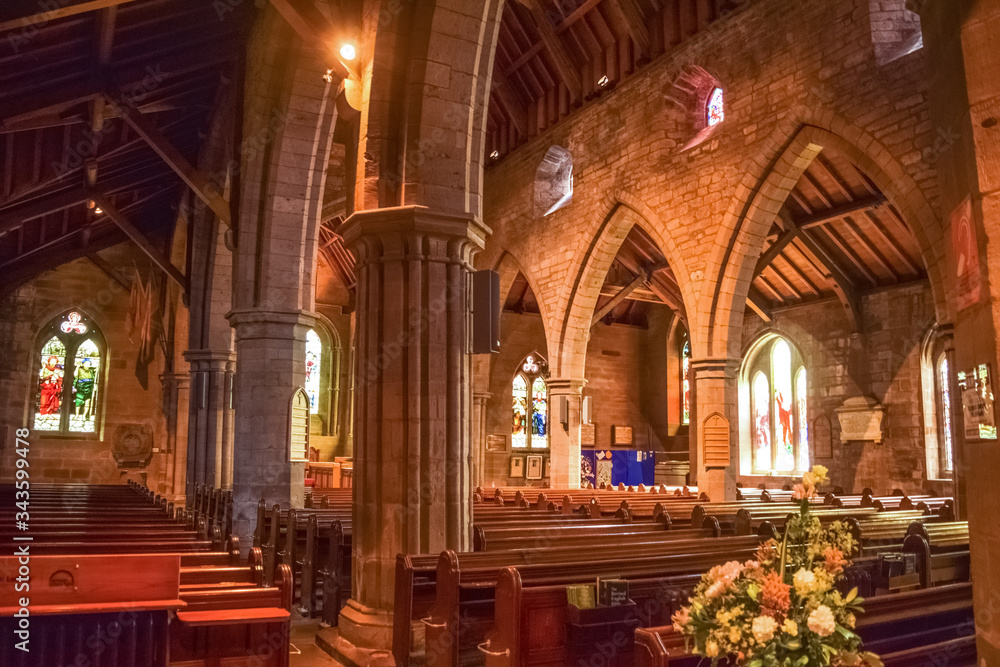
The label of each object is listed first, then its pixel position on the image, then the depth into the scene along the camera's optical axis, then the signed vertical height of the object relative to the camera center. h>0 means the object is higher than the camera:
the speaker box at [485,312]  5.96 +1.00
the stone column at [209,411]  12.90 +0.54
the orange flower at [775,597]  2.12 -0.40
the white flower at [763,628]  2.07 -0.47
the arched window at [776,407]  18.72 +0.89
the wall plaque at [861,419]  15.98 +0.51
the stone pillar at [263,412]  9.20 +0.37
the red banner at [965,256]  2.58 +0.62
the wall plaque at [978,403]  2.50 +0.13
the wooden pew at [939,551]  5.89 -0.85
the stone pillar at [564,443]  15.38 +0.02
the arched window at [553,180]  17.02 +5.61
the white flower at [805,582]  2.11 -0.36
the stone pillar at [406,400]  5.57 +0.31
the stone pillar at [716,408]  12.01 +0.54
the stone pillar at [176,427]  16.58 +0.36
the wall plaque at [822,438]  17.12 +0.13
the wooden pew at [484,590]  4.39 -0.81
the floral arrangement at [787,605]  2.12 -0.44
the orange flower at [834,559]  2.18 -0.31
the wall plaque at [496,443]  21.70 +0.03
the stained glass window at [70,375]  18.23 +1.58
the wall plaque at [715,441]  11.99 +0.05
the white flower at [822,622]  2.04 -0.45
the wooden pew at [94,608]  2.88 -0.59
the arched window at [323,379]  22.69 +1.86
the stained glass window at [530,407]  22.69 +1.06
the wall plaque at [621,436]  23.17 +0.24
